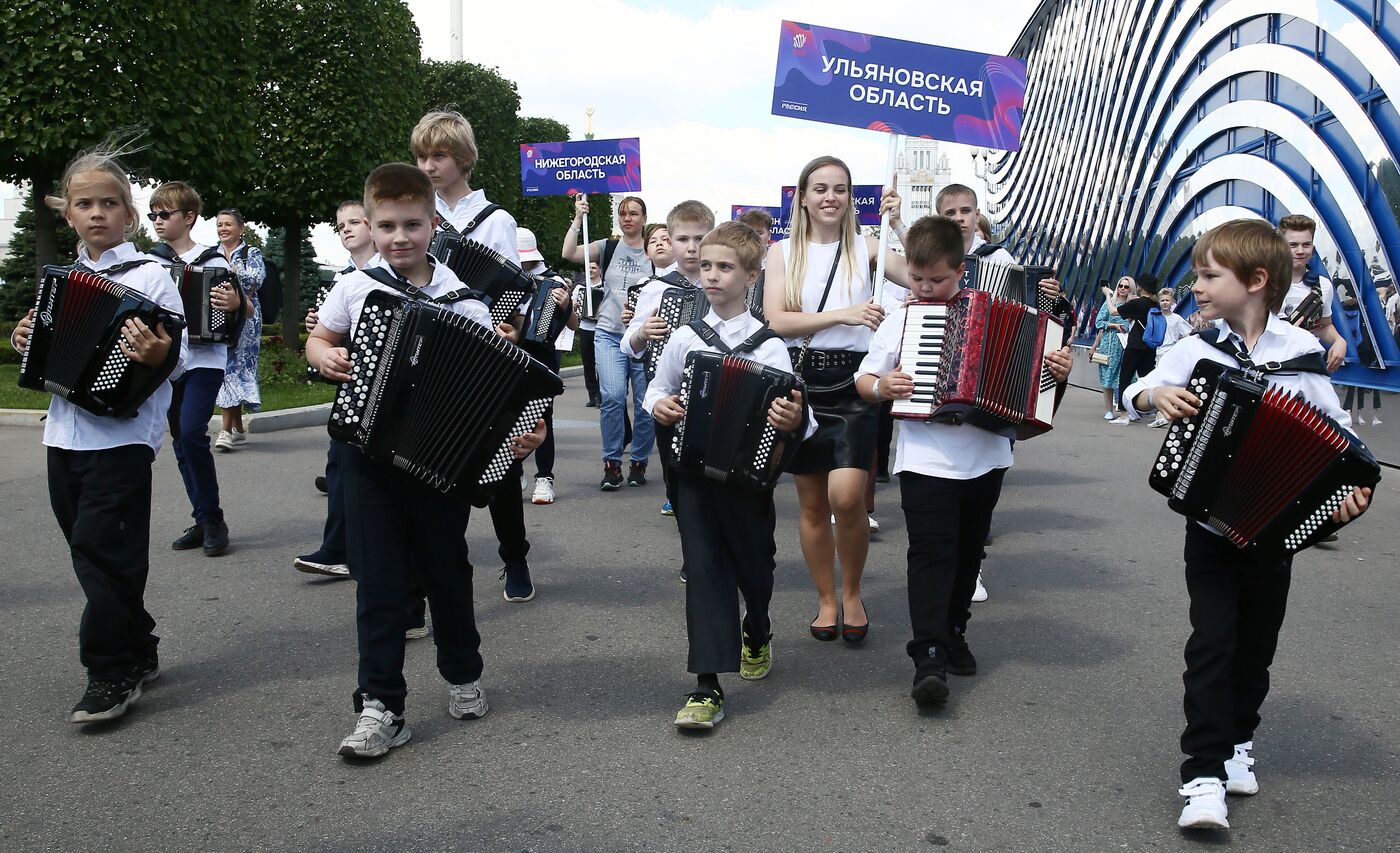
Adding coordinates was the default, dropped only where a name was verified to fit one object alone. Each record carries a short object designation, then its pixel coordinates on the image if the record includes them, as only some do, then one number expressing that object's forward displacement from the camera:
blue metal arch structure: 16.08
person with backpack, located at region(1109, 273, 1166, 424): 16.19
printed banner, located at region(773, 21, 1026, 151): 6.94
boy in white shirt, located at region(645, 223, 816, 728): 4.40
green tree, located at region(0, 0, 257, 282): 18.33
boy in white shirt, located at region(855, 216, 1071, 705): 4.57
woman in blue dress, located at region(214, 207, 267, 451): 9.81
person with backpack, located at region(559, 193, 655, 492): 9.67
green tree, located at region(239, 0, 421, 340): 27.86
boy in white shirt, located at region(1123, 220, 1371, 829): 3.66
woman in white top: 5.32
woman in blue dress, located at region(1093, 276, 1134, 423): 18.39
